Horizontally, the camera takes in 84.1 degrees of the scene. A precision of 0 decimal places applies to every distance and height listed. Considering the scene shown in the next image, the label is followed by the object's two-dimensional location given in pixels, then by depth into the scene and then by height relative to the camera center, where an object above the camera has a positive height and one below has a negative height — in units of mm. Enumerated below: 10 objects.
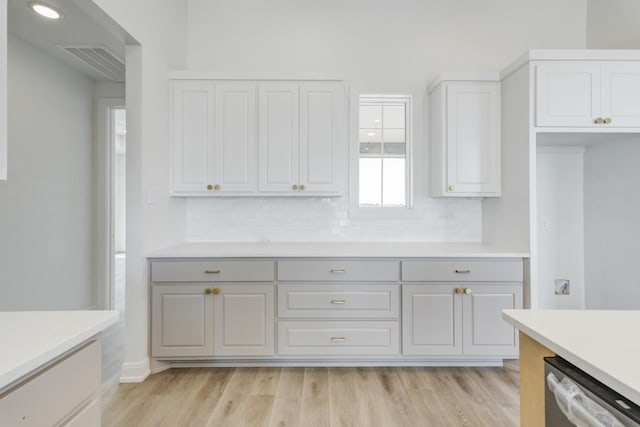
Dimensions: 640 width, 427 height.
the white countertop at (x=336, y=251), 2568 -274
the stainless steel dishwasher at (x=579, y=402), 732 -420
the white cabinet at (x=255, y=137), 2920 +640
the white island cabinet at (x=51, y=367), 792 -392
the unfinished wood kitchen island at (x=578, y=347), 772 -336
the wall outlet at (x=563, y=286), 3152 -633
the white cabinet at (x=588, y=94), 2486 +858
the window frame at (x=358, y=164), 3256 +471
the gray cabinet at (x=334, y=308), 2562 -680
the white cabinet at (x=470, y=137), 2891 +635
